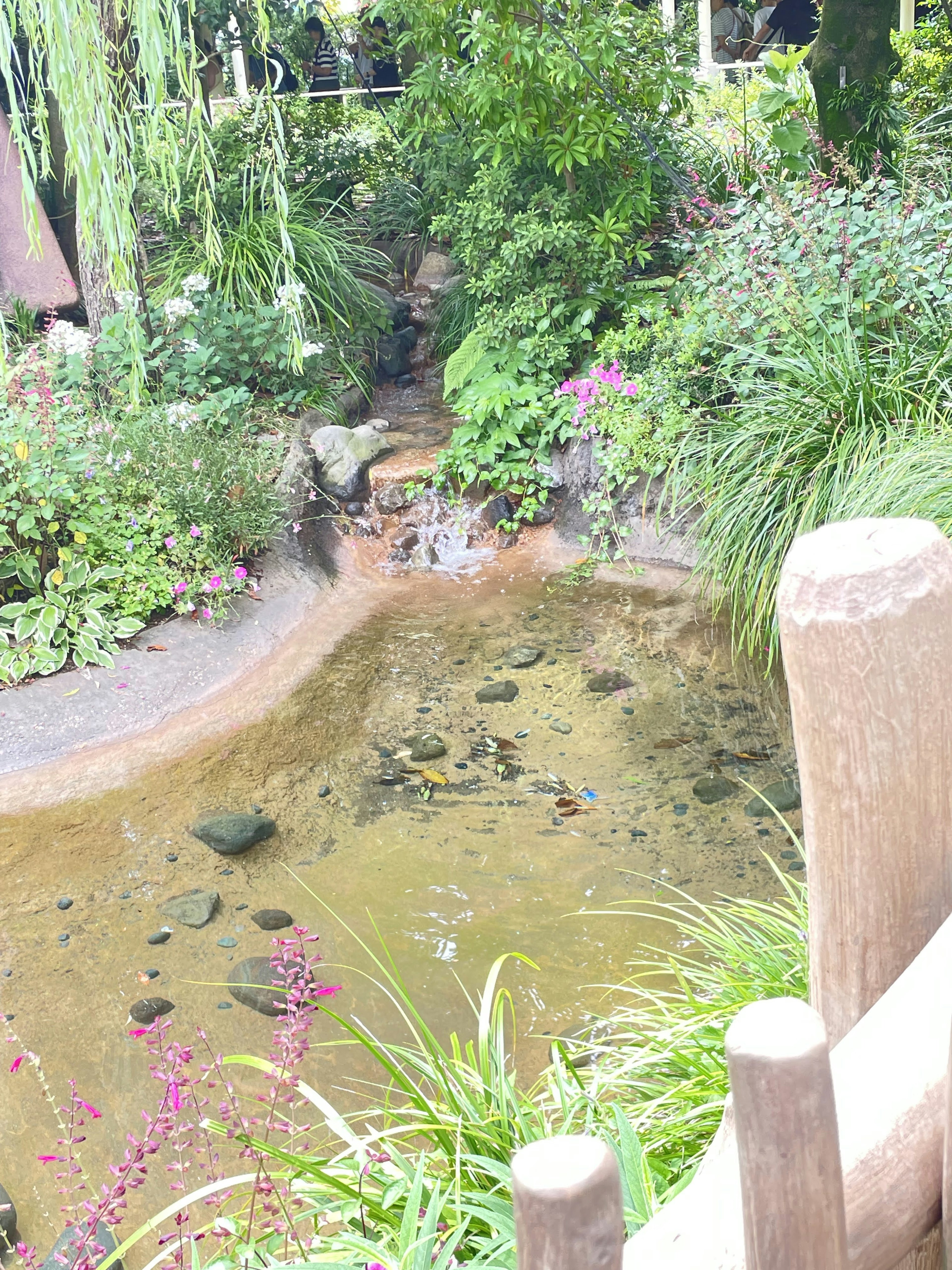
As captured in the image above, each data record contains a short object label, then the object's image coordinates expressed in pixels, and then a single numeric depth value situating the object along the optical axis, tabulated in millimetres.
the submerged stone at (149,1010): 3225
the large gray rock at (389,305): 8242
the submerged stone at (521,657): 5180
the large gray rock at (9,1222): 2490
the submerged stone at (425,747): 4504
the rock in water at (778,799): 3916
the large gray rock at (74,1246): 1782
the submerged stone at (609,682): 4895
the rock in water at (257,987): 3221
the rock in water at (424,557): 6734
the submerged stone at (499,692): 4875
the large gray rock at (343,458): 7020
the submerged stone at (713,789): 4023
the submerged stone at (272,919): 3584
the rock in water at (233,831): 4027
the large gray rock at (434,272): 8961
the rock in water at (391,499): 6984
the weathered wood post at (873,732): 877
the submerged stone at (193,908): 3639
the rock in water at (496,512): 6805
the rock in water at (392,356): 8422
